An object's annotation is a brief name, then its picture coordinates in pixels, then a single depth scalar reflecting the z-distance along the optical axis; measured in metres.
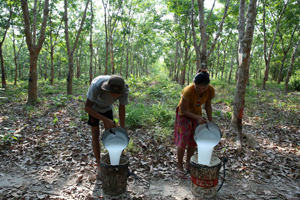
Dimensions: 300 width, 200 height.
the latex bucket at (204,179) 2.58
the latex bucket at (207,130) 2.77
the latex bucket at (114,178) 2.63
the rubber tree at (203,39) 6.57
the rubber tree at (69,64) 9.66
